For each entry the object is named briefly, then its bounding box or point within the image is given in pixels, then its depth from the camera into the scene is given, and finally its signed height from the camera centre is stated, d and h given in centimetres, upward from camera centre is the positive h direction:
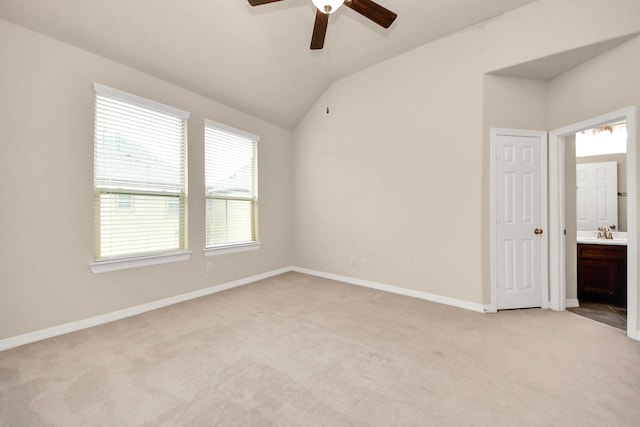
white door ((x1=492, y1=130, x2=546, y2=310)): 307 -7
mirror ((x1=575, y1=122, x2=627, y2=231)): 366 +49
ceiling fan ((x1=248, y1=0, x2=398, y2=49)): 167 +150
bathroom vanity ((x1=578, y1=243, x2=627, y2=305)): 330 -83
